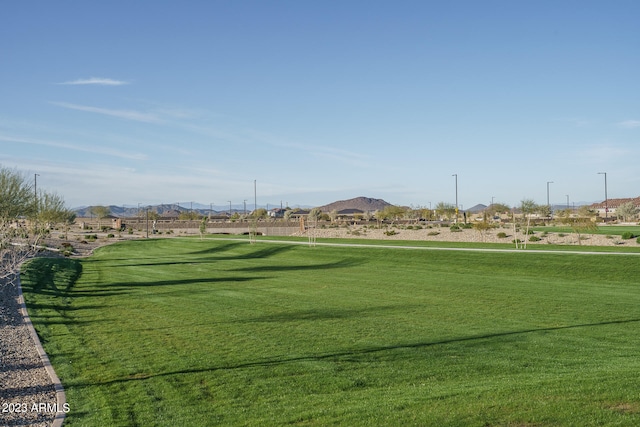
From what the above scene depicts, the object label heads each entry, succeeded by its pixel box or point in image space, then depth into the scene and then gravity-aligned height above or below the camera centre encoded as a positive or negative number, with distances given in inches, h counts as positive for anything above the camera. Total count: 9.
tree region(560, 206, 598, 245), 1541.6 -16.4
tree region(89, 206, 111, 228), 5019.7 +107.2
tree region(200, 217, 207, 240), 2309.8 -18.5
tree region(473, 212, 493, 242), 1820.6 -23.2
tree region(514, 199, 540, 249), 3070.4 +74.5
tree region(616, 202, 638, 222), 3683.6 +39.5
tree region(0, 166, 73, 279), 674.6 +46.9
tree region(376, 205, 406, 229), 3914.9 +55.4
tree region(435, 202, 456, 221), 4013.3 +67.9
